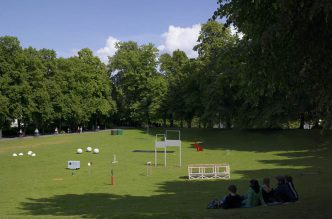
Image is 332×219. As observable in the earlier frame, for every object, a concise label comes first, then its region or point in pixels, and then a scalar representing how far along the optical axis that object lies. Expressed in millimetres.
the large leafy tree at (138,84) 83375
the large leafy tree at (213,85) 62500
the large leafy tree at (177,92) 76750
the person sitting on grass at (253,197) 15297
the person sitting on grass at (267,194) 15688
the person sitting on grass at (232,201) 15430
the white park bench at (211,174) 28891
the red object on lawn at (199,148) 49950
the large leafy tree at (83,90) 76900
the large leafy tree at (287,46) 10695
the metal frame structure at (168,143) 36650
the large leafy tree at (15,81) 65188
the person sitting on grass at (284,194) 15680
